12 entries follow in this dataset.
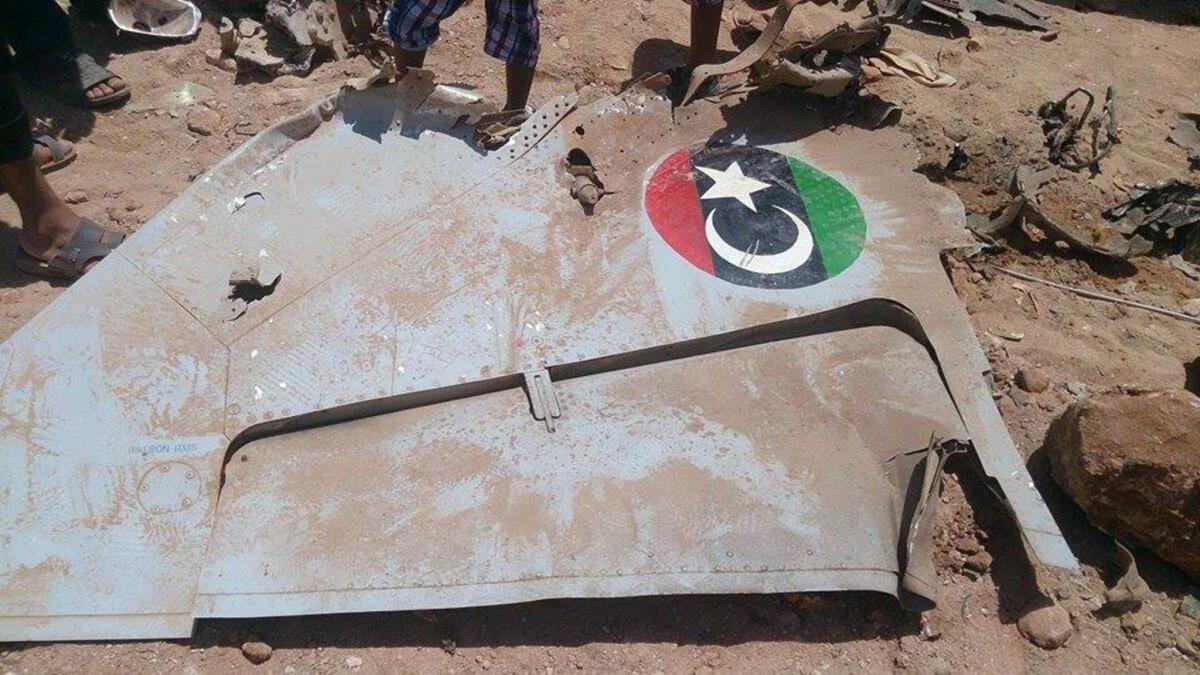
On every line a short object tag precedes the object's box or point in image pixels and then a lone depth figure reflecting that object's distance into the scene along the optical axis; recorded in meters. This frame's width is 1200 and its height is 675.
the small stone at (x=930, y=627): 2.04
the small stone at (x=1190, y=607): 2.15
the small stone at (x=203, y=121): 3.38
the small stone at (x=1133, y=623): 2.10
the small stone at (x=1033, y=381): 2.61
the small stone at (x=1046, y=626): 2.04
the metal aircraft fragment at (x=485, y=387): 1.91
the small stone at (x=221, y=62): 3.68
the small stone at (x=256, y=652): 1.94
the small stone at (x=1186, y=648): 2.08
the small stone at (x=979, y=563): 2.17
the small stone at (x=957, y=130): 3.50
